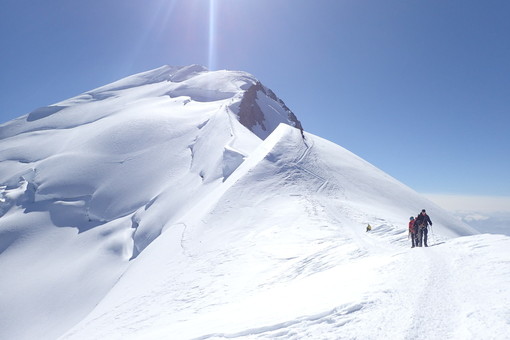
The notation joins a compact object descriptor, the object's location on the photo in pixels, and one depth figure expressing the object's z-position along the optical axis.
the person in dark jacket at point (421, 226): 13.45
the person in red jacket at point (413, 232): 13.74
